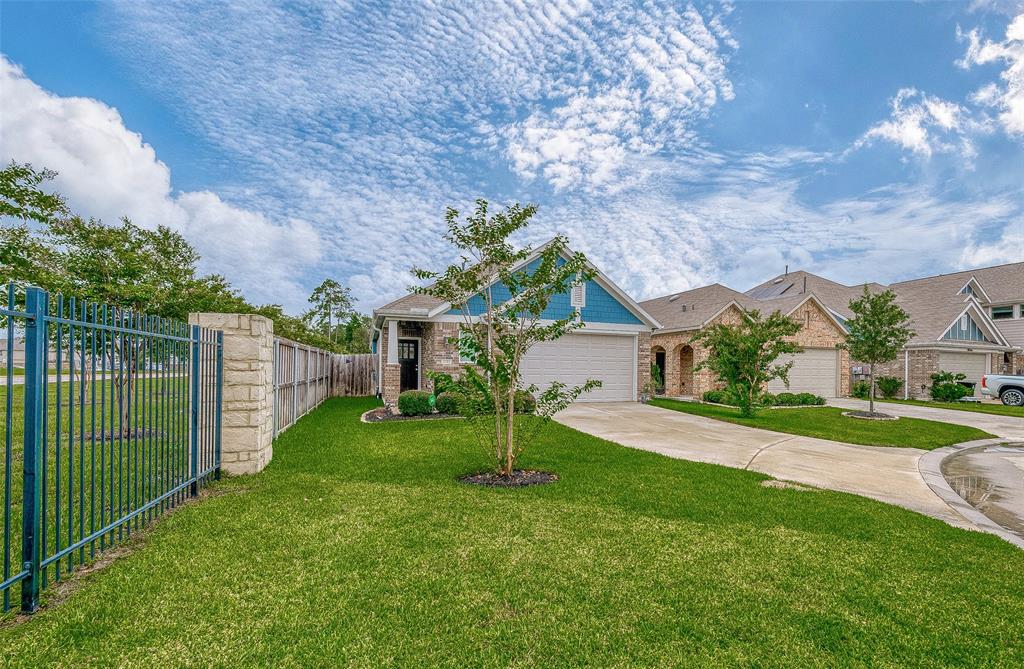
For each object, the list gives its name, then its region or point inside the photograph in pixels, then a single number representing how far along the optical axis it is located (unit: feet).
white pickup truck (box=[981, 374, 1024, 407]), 65.41
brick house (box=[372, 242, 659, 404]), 50.55
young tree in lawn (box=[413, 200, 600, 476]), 22.03
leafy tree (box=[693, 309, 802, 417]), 48.96
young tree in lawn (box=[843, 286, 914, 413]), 50.06
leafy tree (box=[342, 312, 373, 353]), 142.33
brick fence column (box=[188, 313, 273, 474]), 20.70
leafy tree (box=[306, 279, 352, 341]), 139.64
